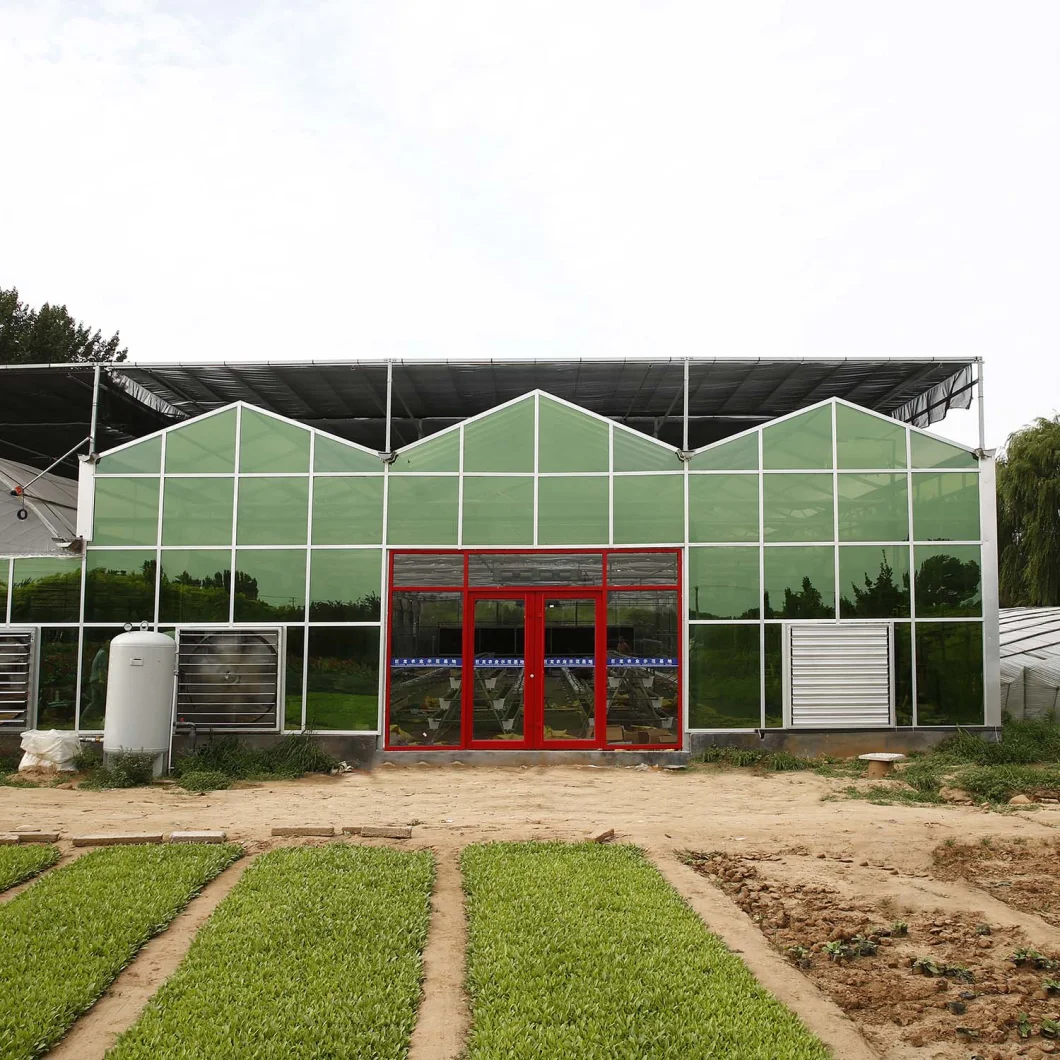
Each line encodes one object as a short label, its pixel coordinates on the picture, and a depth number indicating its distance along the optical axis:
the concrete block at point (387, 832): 9.46
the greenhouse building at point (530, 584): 14.77
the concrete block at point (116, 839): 8.95
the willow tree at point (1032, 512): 26.11
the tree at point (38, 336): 29.96
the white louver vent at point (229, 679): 14.67
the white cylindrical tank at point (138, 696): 13.28
